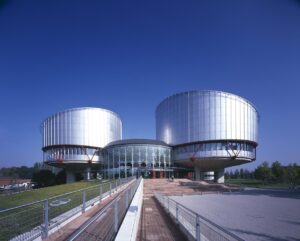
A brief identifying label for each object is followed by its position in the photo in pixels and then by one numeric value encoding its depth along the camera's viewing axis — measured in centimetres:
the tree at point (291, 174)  8027
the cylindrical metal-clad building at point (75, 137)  8438
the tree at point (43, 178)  8225
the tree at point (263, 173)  9488
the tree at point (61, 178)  9086
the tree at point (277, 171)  9220
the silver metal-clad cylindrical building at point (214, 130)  7031
